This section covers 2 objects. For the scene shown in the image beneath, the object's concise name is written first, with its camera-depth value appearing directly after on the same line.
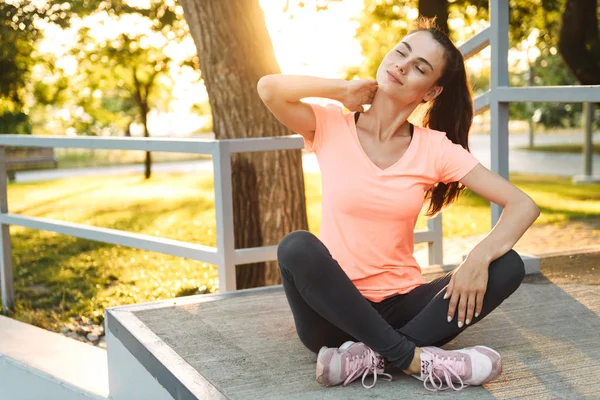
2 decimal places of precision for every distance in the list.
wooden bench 19.78
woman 2.45
